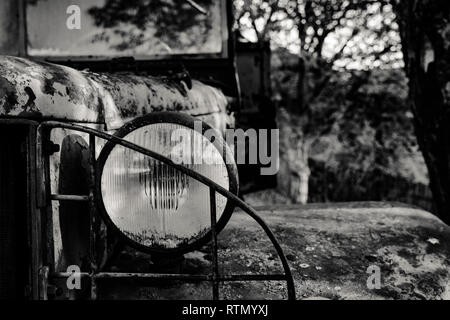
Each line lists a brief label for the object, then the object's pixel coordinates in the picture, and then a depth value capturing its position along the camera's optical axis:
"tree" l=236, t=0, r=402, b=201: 7.13
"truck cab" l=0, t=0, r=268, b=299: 1.14
